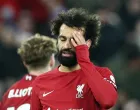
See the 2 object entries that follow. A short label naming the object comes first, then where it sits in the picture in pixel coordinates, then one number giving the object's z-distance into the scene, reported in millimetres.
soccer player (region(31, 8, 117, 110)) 10430
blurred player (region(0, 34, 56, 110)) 13375
